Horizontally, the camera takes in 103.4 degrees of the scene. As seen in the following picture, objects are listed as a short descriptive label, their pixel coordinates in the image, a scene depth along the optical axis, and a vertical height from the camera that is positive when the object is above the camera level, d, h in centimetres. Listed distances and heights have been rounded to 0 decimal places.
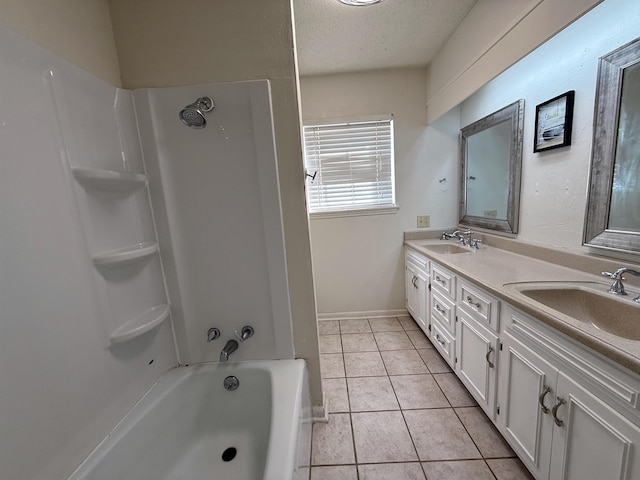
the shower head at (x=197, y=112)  119 +48
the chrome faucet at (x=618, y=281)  105 -41
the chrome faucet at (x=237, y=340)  137 -72
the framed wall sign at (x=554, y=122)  146 +41
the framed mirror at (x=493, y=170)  189 +21
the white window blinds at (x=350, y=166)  263 +40
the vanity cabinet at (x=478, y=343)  133 -85
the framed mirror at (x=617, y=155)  114 +15
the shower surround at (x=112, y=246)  77 -11
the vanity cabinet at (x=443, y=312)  176 -86
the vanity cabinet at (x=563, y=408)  75 -78
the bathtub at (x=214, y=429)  96 -96
